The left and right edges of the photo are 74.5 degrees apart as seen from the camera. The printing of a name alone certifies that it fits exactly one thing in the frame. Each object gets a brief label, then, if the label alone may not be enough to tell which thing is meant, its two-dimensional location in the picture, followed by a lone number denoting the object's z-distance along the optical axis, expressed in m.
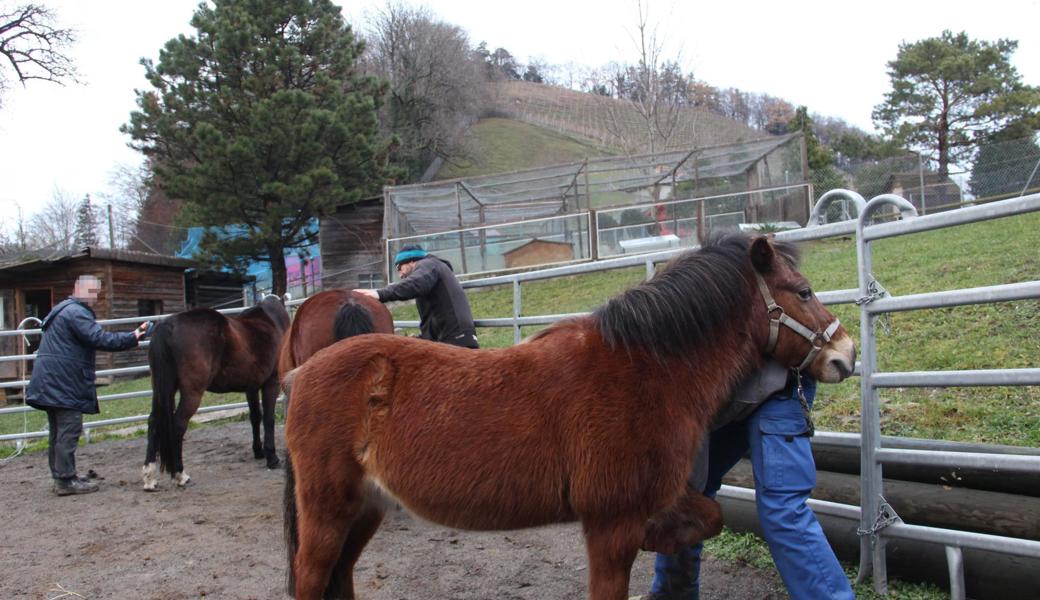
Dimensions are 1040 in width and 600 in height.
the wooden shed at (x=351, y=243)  27.36
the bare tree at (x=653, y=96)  19.25
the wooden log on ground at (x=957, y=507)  2.71
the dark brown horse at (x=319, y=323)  5.49
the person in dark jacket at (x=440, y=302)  4.79
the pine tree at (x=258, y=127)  21.77
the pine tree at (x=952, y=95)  27.28
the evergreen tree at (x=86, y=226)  41.94
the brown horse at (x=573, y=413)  2.47
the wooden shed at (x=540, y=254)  15.88
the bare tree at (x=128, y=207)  43.72
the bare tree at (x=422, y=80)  40.22
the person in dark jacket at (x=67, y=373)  6.41
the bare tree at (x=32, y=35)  25.61
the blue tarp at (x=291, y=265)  29.94
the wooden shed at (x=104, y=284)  19.22
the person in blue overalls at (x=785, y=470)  2.49
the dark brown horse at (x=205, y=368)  6.46
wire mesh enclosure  15.38
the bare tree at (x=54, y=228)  39.47
